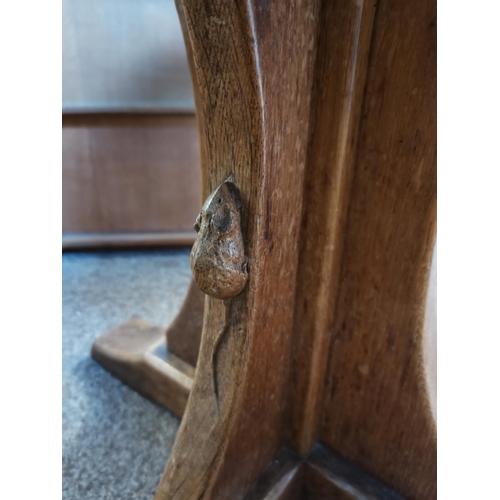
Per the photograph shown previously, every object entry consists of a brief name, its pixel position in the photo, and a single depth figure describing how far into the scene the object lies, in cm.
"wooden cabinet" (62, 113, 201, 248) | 137
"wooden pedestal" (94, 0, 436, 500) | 34
